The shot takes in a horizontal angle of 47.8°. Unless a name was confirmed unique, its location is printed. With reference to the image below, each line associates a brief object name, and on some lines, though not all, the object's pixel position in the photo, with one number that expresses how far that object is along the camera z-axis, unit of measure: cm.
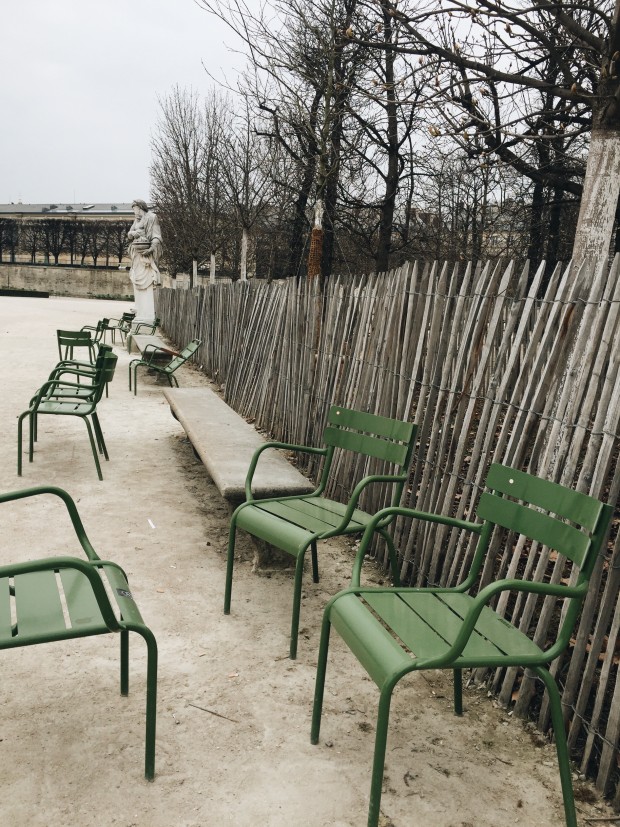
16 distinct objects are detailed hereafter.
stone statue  1784
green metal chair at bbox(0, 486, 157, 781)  203
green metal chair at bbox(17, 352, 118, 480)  553
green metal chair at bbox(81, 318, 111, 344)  1316
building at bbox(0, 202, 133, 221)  7786
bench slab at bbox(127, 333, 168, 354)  1294
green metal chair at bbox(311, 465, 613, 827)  194
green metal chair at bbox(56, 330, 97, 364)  805
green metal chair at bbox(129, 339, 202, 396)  1009
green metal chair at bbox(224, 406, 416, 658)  303
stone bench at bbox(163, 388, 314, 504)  387
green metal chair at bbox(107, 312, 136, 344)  1586
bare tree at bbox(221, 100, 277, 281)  2009
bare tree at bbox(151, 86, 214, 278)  2666
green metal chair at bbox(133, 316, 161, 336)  1573
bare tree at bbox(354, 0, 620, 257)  507
